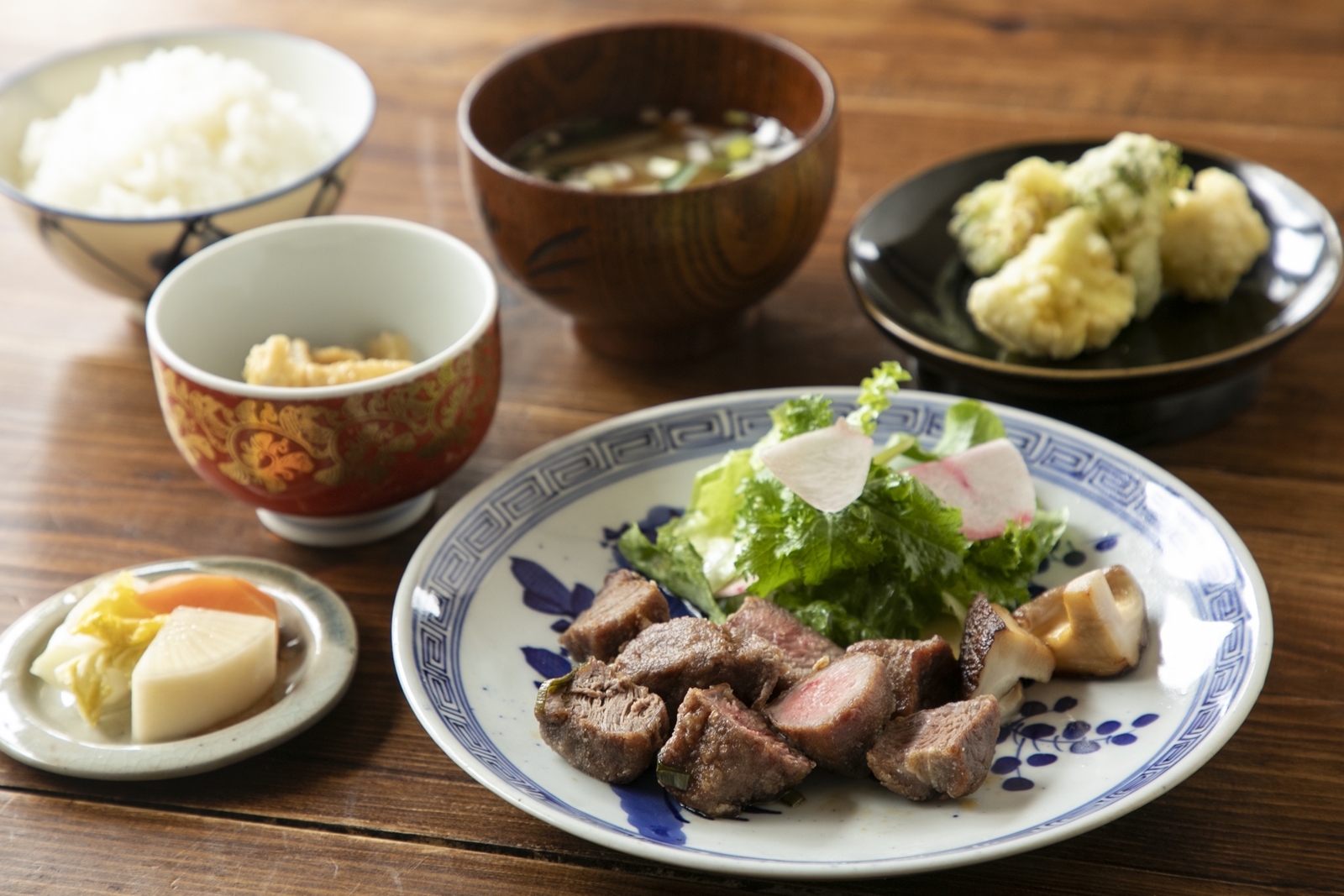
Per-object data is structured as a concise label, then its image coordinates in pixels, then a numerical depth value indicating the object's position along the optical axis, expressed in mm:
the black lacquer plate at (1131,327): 837
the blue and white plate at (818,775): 732
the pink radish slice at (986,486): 803
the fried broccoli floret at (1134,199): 871
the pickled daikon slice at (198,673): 765
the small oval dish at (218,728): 762
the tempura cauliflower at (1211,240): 874
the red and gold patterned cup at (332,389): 802
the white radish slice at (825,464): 790
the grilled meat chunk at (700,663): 761
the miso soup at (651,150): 915
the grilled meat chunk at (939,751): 736
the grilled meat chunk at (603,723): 746
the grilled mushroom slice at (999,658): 761
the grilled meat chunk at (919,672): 758
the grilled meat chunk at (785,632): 776
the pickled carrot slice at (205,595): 788
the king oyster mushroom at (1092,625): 766
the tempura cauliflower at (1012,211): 886
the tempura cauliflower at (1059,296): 854
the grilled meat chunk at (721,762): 741
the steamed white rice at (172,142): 906
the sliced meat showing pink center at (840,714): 744
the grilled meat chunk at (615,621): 778
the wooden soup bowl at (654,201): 855
